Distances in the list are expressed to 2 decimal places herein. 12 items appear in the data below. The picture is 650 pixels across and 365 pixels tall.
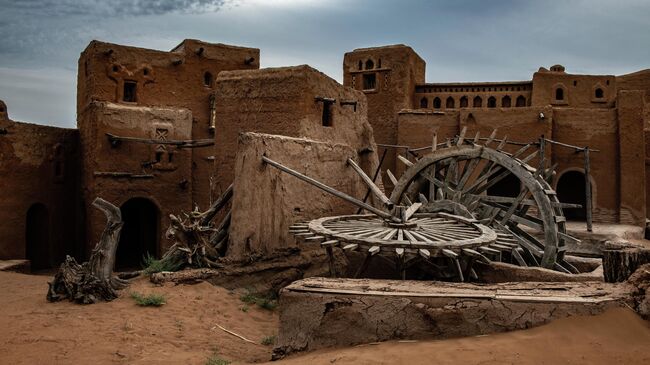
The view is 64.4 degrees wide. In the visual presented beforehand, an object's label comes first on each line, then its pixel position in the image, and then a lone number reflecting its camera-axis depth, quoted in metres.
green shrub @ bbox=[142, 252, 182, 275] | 8.27
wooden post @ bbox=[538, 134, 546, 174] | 10.10
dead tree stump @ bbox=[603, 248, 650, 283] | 5.00
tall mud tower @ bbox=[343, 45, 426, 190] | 22.59
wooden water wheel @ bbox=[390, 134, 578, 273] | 8.66
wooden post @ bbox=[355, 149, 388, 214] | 10.15
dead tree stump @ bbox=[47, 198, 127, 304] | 7.12
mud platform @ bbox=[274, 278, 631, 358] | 4.48
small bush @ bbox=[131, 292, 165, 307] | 7.07
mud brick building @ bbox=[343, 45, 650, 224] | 17.31
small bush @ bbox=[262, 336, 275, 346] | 6.54
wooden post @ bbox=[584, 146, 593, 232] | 12.82
